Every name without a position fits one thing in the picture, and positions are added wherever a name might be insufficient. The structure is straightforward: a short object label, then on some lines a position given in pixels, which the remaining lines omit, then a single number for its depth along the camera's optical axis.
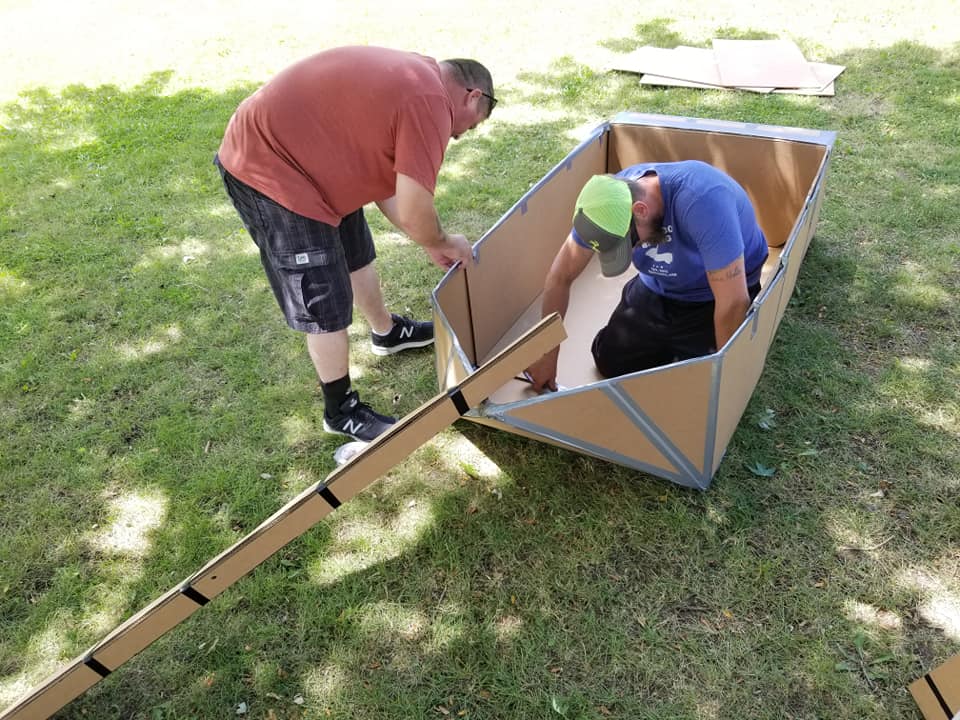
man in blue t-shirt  2.23
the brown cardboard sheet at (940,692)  1.75
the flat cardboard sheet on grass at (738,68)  5.16
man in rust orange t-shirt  2.04
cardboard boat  2.20
